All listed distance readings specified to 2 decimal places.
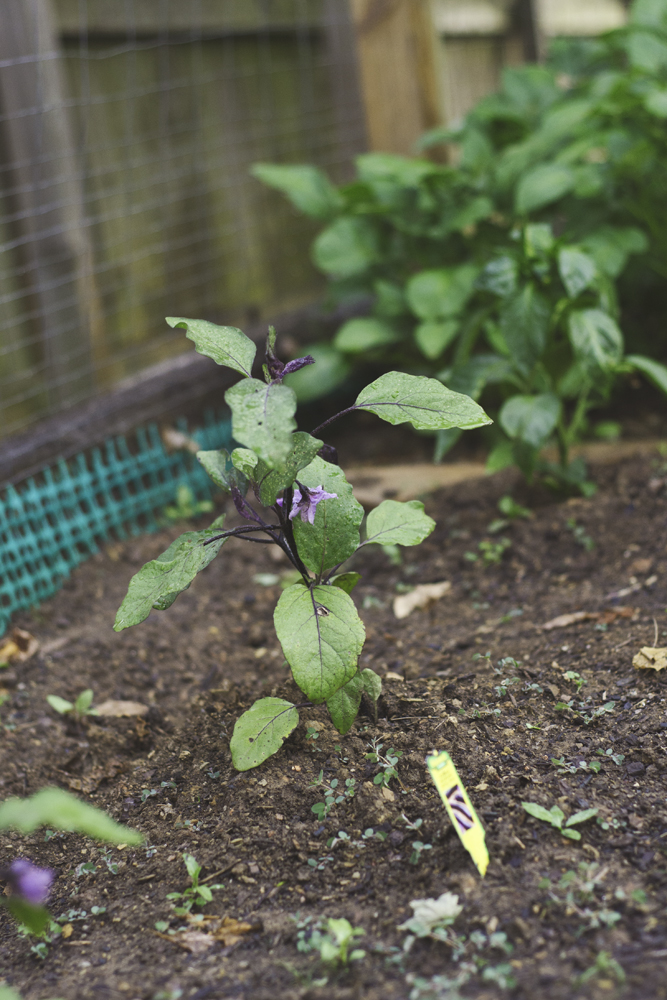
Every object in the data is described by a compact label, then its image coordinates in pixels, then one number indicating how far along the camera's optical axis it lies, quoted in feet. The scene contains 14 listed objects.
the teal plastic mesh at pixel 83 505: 7.88
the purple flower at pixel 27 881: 3.28
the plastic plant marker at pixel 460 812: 3.83
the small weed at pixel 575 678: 5.23
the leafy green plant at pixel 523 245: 7.34
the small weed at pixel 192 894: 4.08
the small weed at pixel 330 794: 4.43
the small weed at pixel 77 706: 6.16
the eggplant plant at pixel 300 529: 4.08
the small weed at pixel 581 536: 7.46
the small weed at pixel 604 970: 3.22
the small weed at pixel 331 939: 3.57
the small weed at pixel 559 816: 4.08
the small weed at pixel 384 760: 4.49
